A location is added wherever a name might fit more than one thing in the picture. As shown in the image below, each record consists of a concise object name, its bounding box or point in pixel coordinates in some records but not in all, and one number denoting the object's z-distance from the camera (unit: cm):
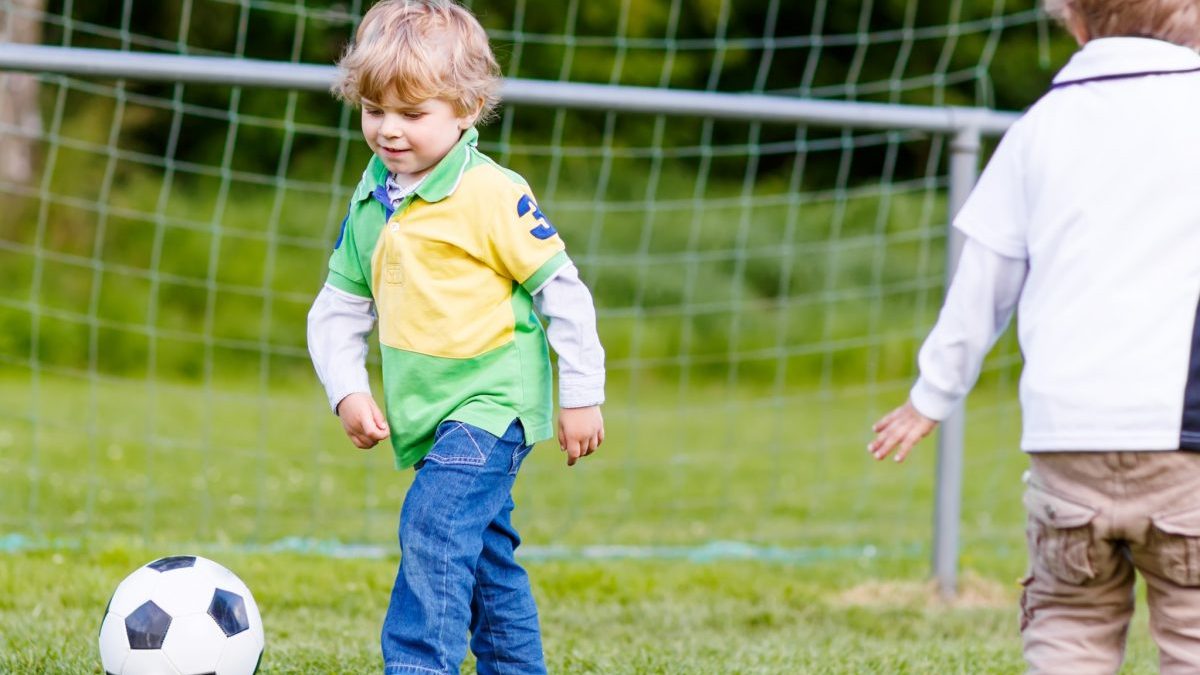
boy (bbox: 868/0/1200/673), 408
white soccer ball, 510
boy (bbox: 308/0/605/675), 484
